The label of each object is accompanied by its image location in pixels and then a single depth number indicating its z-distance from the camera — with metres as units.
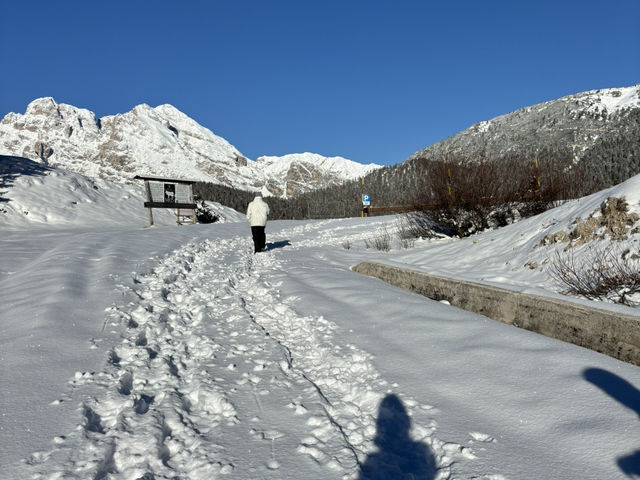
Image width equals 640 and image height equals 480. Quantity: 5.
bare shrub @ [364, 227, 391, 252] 11.40
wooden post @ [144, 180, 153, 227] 18.87
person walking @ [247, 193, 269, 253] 10.45
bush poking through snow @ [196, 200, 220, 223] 29.62
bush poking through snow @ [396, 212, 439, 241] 11.46
